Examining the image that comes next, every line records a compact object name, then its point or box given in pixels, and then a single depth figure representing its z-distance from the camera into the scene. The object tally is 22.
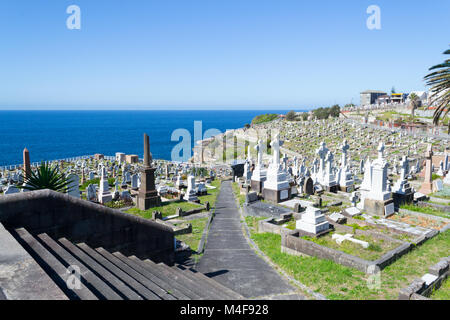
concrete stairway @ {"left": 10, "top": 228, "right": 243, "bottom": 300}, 4.48
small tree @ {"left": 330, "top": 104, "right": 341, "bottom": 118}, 76.56
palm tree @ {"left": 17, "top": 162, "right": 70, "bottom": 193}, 10.35
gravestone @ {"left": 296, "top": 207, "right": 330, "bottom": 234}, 10.70
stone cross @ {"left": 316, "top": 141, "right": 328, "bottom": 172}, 20.14
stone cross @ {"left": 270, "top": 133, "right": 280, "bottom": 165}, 16.81
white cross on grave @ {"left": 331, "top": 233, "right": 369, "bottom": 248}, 9.95
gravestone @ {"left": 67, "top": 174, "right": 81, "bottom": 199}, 12.08
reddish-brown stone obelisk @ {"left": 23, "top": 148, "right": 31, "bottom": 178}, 17.92
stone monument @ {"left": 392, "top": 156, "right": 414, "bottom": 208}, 15.27
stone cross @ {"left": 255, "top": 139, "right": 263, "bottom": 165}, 19.45
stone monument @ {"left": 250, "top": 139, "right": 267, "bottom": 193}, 18.89
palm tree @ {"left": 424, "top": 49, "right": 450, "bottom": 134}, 16.59
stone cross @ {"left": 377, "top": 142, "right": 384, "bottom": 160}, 14.10
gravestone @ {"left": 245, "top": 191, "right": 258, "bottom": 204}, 16.10
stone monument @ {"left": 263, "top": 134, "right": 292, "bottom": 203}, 16.62
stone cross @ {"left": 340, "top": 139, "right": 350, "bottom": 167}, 19.84
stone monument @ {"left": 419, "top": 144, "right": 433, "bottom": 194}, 18.94
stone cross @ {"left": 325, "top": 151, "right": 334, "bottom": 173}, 20.31
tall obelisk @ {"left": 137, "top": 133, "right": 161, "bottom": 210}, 16.94
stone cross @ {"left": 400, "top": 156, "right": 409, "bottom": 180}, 17.70
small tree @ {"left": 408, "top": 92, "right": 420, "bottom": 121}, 64.94
